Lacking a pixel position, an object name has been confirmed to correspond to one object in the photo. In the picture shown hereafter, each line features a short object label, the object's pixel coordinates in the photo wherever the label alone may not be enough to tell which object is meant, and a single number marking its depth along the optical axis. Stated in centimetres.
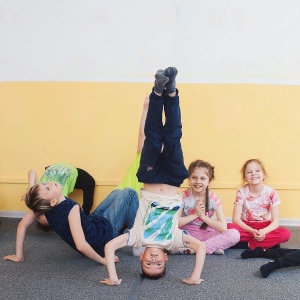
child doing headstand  233
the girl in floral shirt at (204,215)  293
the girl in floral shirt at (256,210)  300
